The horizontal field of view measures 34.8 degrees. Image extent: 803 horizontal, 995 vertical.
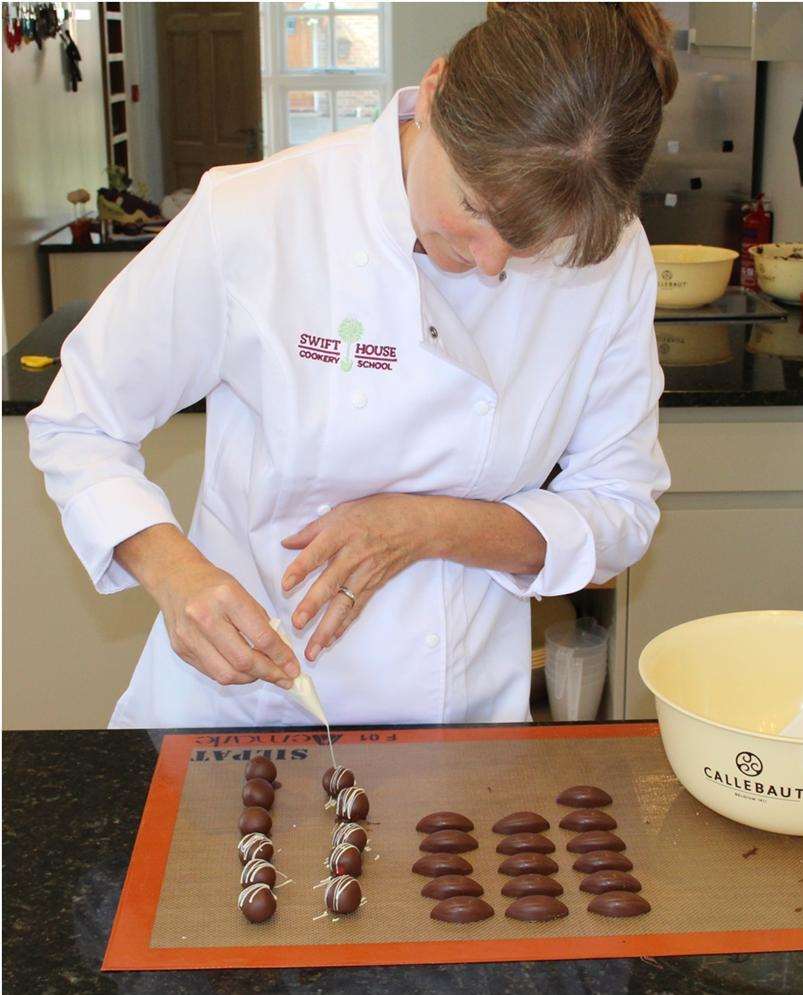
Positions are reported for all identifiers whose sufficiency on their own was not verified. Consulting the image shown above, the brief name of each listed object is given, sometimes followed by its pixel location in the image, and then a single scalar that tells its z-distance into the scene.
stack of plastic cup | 2.29
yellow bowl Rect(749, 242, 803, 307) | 2.73
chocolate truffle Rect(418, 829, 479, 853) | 1.02
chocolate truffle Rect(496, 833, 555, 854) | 1.02
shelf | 2.64
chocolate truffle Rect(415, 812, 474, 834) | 1.04
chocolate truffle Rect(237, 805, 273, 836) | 1.03
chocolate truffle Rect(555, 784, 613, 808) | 1.08
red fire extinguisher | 3.46
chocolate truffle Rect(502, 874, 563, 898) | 0.96
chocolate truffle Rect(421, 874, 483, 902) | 0.96
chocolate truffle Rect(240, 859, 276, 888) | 0.96
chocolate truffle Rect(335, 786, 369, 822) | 1.05
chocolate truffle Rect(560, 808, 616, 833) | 1.05
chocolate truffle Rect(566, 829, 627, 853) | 1.02
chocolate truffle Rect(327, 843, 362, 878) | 0.98
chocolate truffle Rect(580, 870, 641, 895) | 0.97
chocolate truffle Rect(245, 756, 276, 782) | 1.11
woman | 1.15
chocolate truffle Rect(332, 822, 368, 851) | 1.01
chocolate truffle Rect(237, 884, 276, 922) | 0.92
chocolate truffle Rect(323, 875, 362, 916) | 0.93
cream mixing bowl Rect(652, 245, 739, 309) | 2.63
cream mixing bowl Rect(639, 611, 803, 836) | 1.04
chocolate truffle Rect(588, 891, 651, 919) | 0.94
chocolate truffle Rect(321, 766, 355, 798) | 1.08
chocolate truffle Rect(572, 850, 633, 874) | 0.99
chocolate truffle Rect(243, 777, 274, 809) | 1.07
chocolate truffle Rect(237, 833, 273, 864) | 0.99
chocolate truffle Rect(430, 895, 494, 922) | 0.93
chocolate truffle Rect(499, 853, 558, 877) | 0.99
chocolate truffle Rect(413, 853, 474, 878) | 0.98
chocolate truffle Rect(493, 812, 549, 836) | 1.04
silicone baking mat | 0.91
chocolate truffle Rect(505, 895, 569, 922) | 0.94
